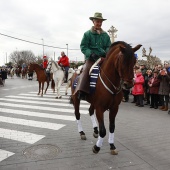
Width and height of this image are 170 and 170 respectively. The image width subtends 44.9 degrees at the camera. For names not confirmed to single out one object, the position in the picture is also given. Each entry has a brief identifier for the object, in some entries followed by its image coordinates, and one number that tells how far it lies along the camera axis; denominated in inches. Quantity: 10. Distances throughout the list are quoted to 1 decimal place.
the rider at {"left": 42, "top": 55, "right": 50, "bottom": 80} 651.7
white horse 514.3
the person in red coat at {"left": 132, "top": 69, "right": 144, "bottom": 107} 412.2
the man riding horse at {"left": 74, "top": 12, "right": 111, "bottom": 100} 186.9
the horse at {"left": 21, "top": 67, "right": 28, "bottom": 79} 1297.2
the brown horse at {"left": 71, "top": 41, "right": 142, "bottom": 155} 156.0
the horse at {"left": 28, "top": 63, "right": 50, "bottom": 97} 553.9
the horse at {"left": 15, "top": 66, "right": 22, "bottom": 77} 1480.1
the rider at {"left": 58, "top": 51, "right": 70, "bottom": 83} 530.9
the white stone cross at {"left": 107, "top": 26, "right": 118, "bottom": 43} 793.9
